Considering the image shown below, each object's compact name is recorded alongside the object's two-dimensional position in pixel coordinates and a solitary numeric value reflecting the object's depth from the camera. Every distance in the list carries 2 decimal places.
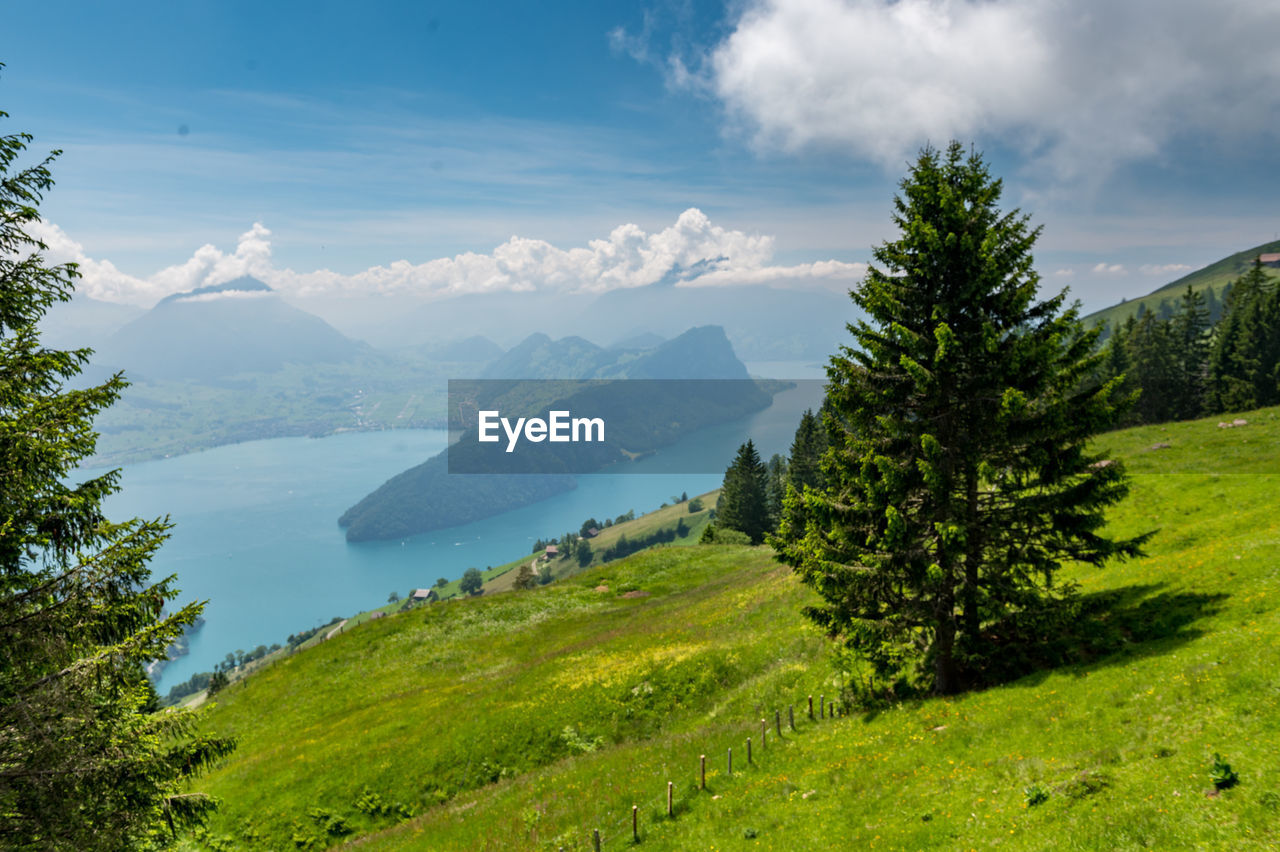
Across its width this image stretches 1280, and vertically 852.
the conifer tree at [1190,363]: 82.12
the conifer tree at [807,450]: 77.88
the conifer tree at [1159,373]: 82.12
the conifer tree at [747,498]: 84.50
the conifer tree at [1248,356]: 71.44
